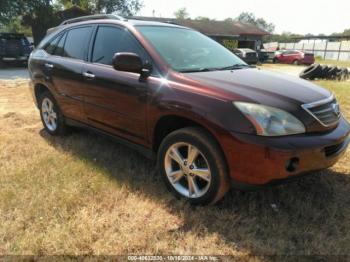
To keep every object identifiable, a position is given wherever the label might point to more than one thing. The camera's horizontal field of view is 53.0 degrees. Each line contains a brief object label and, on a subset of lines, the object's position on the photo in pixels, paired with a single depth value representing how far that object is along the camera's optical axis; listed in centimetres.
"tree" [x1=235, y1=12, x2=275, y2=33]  11519
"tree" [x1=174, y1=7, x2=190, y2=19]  7762
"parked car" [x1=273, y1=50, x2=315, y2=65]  3071
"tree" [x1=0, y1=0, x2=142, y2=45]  2084
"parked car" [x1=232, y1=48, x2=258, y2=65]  2514
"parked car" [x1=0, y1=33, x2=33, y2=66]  1775
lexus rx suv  273
